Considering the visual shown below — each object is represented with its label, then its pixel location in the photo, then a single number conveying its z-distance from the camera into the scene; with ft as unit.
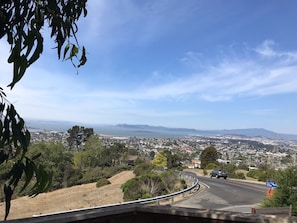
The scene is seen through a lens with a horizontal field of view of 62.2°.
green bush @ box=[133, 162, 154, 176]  85.19
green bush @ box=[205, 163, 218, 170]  118.85
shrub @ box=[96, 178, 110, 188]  82.40
